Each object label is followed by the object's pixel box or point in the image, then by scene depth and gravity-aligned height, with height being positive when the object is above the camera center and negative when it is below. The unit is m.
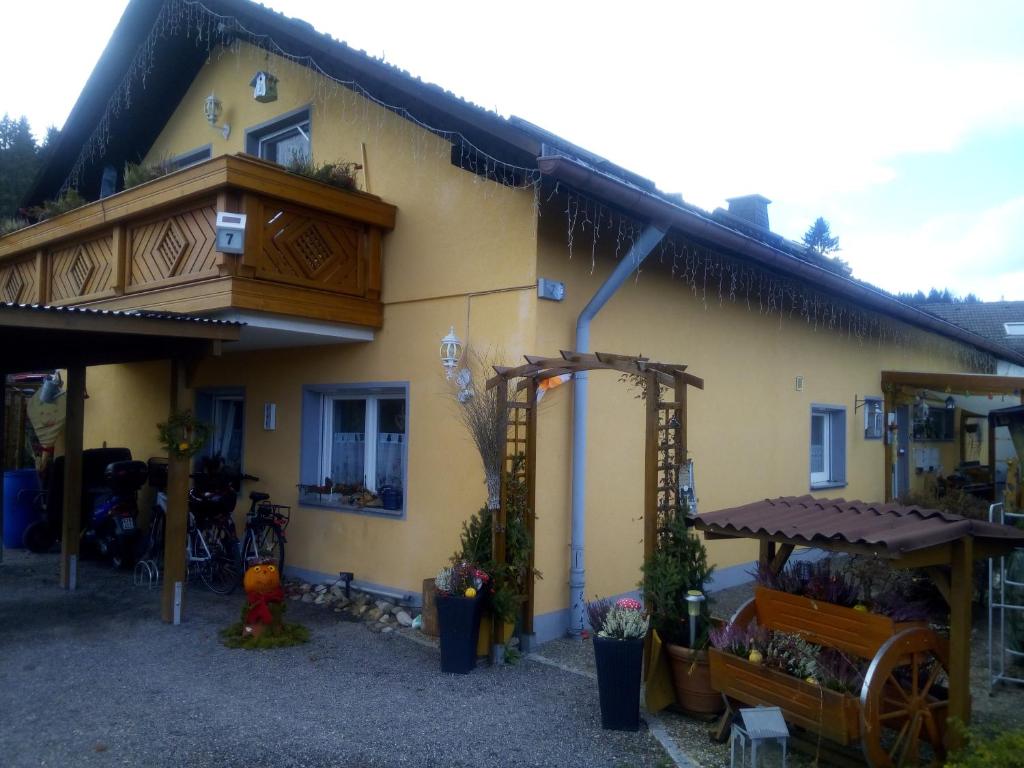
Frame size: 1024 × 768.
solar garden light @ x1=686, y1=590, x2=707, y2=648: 4.86 -1.07
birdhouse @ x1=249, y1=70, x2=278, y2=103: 8.86 +3.76
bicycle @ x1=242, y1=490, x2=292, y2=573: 8.13 -1.17
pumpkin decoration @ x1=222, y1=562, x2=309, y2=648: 6.37 -1.62
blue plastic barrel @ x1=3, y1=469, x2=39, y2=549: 11.45 -1.26
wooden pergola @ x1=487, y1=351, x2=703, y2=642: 5.32 +0.06
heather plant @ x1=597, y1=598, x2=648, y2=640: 4.72 -1.16
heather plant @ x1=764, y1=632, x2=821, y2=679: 4.16 -1.19
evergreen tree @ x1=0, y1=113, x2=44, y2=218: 24.94 +8.62
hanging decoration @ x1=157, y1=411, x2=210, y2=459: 6.86 -0.13
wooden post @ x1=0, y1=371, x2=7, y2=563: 9.77 +0.20
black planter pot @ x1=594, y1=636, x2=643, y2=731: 4.65 -1.48
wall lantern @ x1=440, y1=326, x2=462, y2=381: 6.90 +0.65
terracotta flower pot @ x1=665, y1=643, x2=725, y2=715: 4.80 -1.52
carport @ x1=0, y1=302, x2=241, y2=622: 6.01 +0.66
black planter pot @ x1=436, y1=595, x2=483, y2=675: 5.62 -1.46
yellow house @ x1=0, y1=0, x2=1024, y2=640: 6.72 +1.34
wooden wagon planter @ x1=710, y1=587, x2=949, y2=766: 3.82 -1.31
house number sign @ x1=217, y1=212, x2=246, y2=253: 6.64 +1.58
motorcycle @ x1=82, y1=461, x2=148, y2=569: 9.25 -1.14
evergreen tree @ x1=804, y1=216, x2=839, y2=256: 59.66 +14.80
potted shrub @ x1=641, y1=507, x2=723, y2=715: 4.82 -1.10
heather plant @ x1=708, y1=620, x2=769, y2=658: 4.45 -1.18
